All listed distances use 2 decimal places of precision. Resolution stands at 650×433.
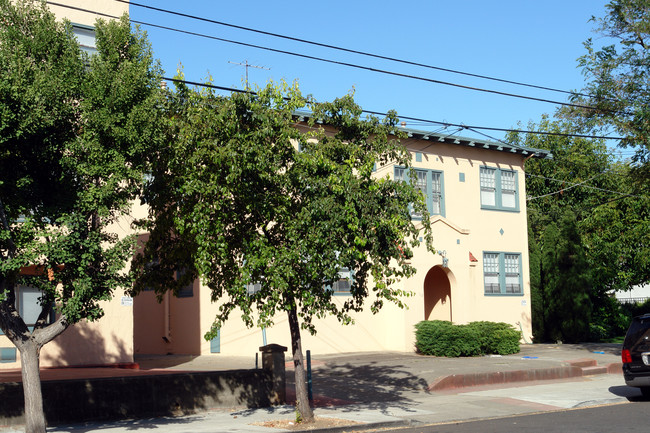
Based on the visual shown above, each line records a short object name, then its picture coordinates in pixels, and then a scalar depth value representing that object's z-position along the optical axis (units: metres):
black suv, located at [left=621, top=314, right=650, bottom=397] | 15.20
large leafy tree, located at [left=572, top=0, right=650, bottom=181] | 24.41
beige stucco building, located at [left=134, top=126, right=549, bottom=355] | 24.66
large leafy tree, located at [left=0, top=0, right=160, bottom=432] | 10.80
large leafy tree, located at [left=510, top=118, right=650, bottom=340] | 29.95
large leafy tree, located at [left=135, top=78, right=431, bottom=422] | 11.98
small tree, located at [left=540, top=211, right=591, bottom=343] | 28.73
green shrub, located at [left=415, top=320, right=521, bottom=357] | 23.38
